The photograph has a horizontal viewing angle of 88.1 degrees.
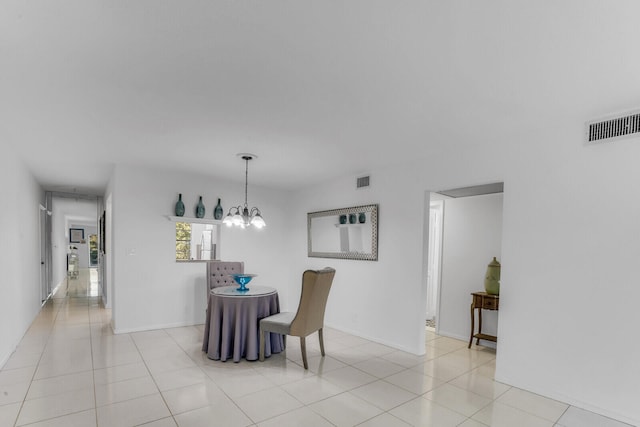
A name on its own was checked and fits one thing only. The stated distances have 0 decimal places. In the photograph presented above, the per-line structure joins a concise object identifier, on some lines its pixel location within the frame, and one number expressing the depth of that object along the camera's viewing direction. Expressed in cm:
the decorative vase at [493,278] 402
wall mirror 467
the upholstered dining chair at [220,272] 493
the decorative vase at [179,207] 509
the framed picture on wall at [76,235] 1491
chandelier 406
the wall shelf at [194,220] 506
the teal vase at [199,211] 527
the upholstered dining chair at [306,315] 348
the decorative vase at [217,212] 546
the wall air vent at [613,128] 248
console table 396
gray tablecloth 361
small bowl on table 405
